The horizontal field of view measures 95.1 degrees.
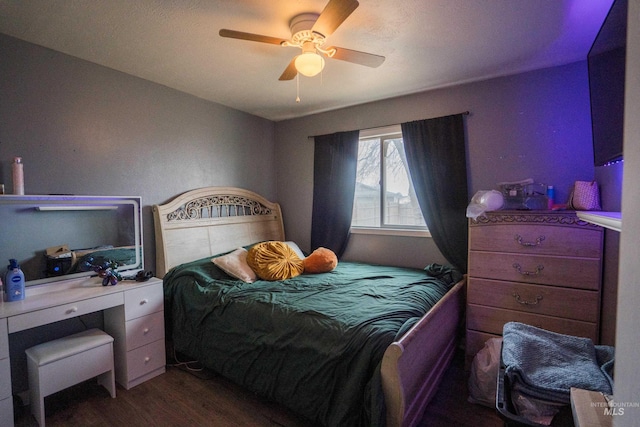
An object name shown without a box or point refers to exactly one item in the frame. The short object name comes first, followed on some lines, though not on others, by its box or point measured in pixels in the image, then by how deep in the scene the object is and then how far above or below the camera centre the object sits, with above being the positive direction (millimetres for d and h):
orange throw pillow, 2871 -572
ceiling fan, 1496 +948
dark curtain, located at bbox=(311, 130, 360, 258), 3389 +195
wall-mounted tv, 1077 +506
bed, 1478 -758
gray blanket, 1057 -650
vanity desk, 1726 -676
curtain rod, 2707 +850
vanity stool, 1721 -982
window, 3172 +203
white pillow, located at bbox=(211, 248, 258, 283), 2559 -546
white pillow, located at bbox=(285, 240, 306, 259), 3107 -486
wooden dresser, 1917 -501
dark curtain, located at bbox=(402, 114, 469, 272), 2721 +249
